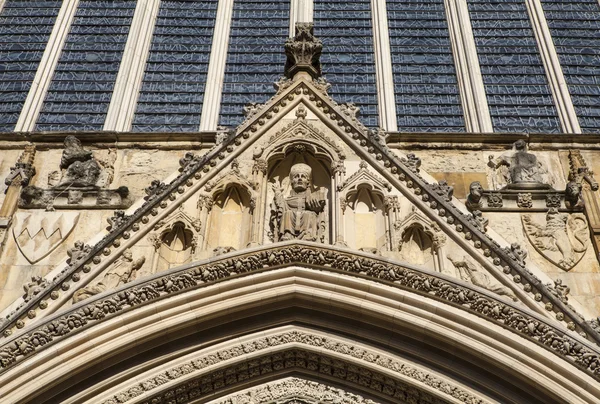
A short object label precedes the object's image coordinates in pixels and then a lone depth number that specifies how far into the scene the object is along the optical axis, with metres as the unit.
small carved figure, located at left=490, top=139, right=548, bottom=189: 13.57
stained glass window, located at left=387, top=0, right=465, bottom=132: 16.56
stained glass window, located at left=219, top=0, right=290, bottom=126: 17.05
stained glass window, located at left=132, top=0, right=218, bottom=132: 16.62
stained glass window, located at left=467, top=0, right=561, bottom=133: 16.66
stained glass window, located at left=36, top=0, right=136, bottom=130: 16.69
